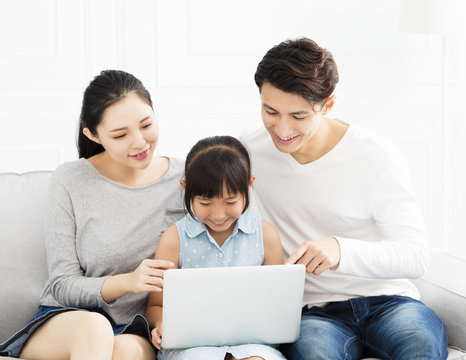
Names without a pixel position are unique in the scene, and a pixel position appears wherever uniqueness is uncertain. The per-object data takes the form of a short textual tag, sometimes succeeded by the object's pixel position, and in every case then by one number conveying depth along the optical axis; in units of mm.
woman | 2234
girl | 2222
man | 2206
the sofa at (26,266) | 2321
